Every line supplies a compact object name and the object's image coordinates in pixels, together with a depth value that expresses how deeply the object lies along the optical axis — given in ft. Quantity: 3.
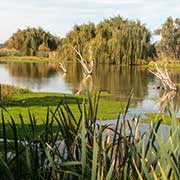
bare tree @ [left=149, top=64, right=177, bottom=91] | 71.35
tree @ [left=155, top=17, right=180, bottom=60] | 193.16
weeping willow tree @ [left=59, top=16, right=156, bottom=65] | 143.64
